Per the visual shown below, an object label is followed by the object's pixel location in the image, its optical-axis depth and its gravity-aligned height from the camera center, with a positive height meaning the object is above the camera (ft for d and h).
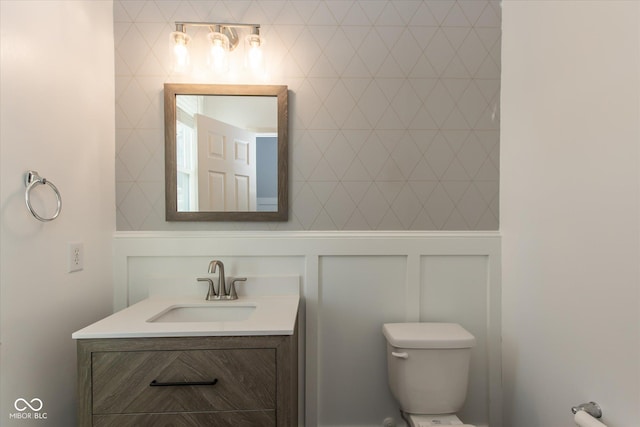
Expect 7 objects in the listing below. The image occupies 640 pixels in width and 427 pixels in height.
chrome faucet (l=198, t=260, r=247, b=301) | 5.09 -1.13
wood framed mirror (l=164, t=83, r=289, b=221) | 5.35 +0.92
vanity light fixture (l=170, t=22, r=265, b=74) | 5.13 +2.50
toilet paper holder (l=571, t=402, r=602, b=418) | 3.73 -2.11
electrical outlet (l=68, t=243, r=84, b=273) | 4.41 -0.56
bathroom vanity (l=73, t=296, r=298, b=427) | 3.64 -1.71
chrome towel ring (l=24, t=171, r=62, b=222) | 3.59 +0.31
